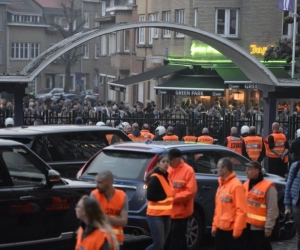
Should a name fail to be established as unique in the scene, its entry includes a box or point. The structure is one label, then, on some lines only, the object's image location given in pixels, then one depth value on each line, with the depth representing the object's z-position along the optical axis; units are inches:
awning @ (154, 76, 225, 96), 1582.2
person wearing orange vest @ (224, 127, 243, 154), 701.3
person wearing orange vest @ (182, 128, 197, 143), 719.7
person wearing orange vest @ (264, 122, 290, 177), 683.4
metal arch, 739.4
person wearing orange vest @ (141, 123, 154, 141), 717.5
